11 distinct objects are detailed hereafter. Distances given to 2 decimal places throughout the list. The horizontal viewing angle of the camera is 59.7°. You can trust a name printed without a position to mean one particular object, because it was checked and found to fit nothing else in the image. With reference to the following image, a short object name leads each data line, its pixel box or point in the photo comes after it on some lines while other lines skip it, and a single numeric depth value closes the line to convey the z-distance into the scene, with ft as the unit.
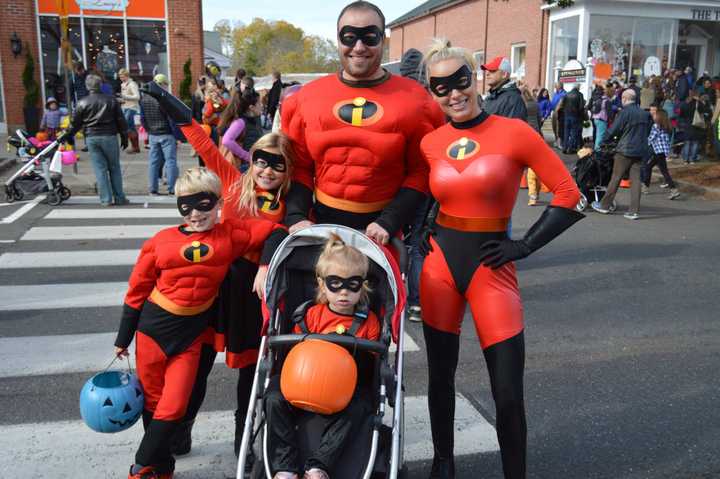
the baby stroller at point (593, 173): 37.35
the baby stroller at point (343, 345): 9.10
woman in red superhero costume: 10.00
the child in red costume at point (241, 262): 11.43
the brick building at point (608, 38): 74.28
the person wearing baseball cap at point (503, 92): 24.26
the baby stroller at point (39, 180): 35.68
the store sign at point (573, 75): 69.16
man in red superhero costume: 11.16
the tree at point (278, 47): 285.43
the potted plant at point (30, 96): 63.31
